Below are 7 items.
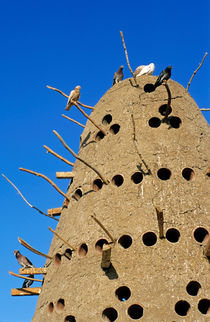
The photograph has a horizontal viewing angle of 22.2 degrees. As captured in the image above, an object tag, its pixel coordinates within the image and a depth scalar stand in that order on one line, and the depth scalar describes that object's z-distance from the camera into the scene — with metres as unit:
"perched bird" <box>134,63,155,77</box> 13.55
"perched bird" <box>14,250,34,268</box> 12.84
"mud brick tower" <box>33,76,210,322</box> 9.75
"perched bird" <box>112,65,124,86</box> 14.38
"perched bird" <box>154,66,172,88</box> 12.16
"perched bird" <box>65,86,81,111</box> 13.84
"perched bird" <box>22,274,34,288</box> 12.52
